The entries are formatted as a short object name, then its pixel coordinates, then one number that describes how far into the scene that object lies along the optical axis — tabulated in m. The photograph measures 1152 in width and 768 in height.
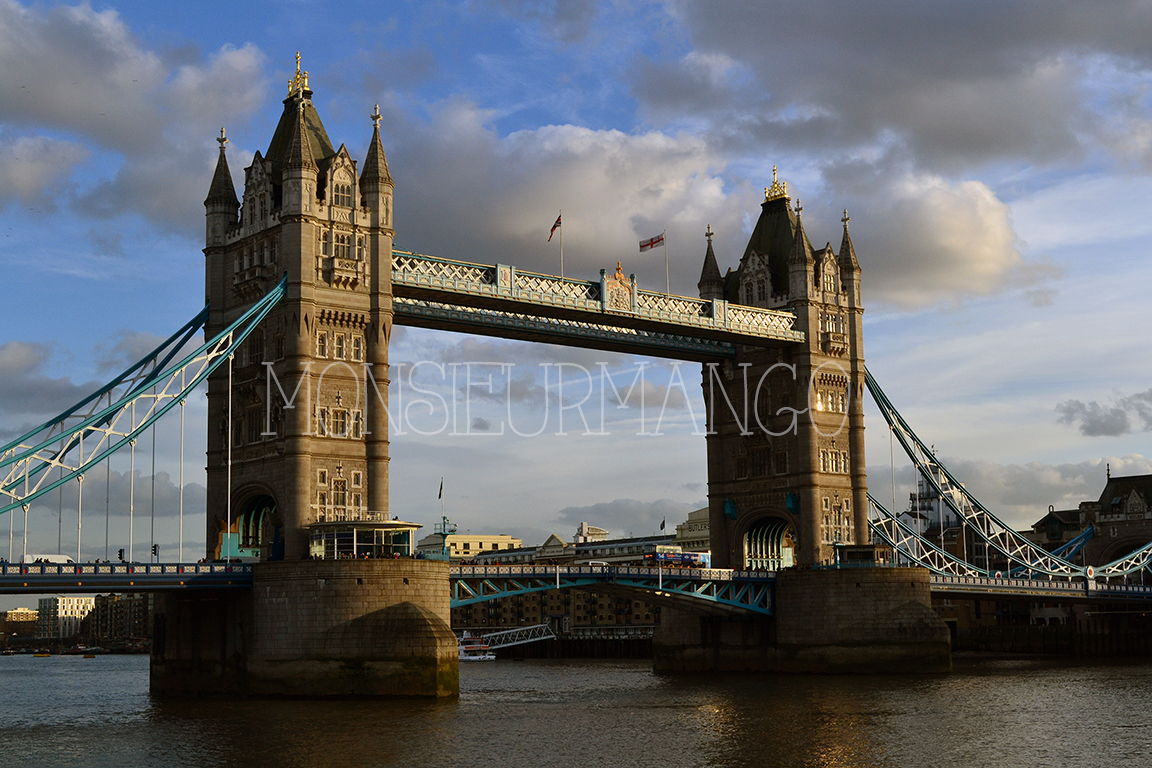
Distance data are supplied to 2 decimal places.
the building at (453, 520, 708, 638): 169.88
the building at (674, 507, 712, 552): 181.88
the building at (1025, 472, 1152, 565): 133.75
